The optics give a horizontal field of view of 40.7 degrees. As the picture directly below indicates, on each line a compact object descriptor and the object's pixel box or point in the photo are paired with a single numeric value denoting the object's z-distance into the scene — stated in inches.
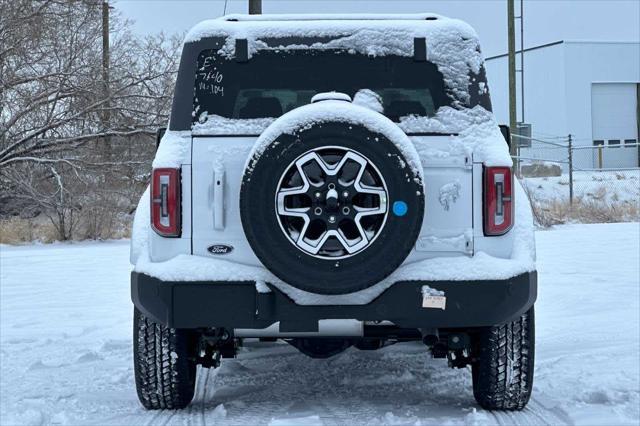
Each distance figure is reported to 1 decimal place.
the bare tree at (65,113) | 614.9
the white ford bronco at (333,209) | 145.4
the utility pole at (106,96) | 623.5
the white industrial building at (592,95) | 1689.2
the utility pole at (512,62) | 918.4
